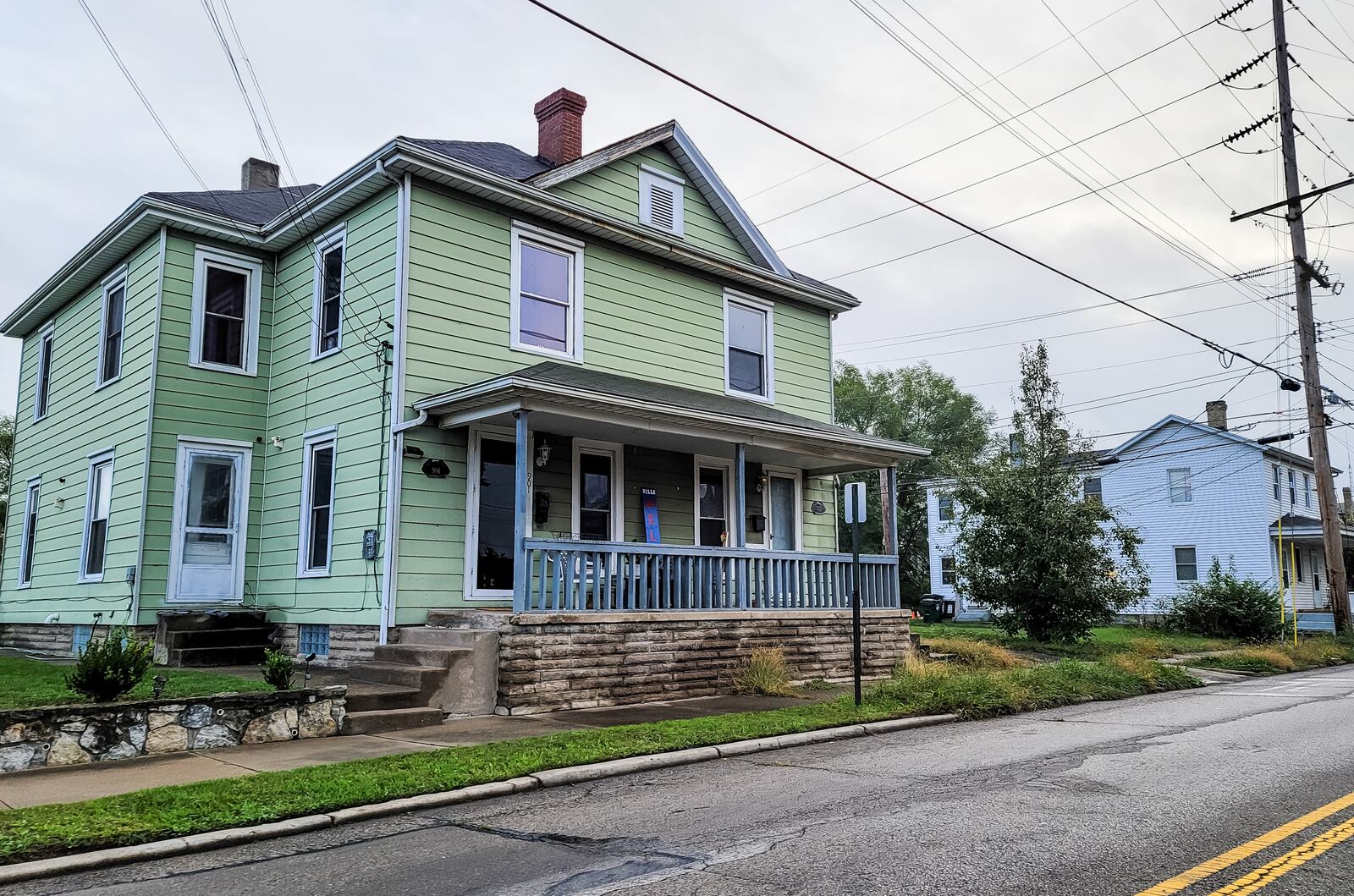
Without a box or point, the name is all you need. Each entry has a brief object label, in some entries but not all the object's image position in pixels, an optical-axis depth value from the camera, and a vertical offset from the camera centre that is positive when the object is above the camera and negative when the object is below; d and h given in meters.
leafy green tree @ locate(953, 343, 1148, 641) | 21.38 +1.13
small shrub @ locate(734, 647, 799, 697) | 13.02 -1.00
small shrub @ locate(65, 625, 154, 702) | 8.38 -0.58
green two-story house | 12.76 +2.44
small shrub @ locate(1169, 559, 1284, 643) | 25.03 -0.35
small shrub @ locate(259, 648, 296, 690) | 9.30 -0.64
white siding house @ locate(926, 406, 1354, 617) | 35.44 +3.42
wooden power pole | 23.19 +6.09
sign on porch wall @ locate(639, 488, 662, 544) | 15.27 +1.27
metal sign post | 11.20 +0.93
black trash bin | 38.06 -0.42
